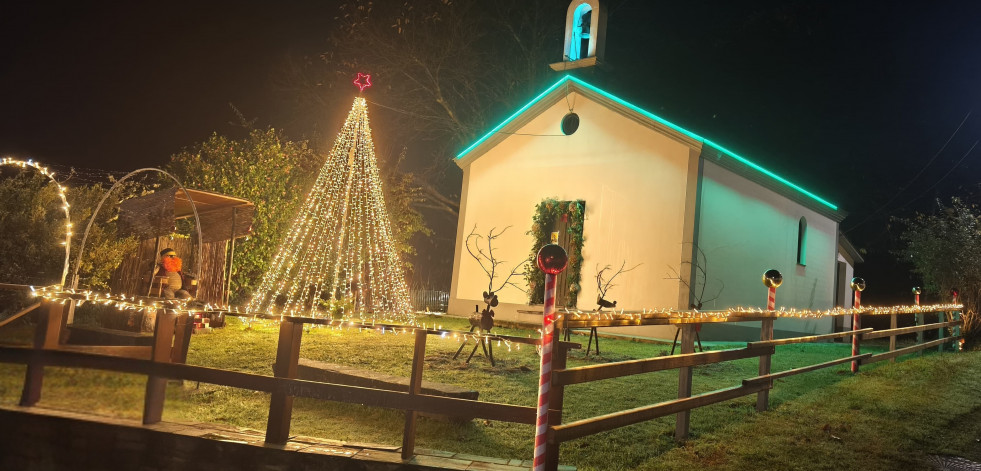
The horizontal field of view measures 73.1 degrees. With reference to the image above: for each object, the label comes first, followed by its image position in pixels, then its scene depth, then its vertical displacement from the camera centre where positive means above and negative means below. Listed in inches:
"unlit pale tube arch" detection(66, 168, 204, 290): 392.7 +9.5
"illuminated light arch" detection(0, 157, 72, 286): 383.2 +51.1
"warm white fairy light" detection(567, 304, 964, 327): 195.8 -0.3
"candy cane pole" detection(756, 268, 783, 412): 294.8 -2.7
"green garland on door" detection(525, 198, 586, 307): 623.2 +64.8
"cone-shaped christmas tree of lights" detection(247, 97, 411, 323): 503.8 +35.4
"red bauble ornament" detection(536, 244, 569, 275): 171.8 +11.3
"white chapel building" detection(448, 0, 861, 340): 569.6 +102.8
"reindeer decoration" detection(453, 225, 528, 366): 664.4 +46.8
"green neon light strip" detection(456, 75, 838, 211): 569.6 +167.4
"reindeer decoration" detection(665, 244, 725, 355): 554.9 +31.4
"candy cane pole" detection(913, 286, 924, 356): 523.8 +15.9
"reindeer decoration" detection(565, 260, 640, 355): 587.8 +21.9
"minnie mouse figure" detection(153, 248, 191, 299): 476.4 -4.9
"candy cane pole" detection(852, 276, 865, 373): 416.9 +17.4
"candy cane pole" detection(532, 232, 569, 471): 168.1 -12.6
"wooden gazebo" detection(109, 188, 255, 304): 461.1 +24.4
